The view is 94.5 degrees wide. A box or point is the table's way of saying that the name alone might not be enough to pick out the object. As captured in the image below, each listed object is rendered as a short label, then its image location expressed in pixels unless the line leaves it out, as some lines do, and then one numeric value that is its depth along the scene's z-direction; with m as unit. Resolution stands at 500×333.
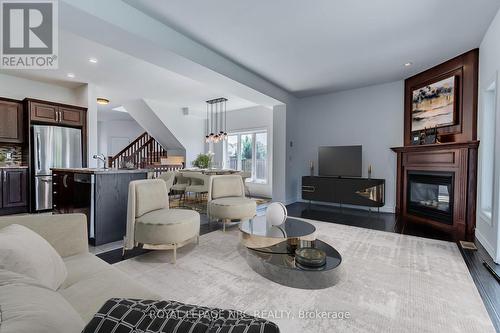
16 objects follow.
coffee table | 1.95
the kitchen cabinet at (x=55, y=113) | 4.50
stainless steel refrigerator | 4.47
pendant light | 6.52
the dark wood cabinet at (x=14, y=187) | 4.23
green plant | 6.18
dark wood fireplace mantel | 3.31
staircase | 8.76
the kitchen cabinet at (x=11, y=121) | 4.32
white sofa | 1.07
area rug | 1.54
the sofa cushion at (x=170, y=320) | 0.55
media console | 4.66
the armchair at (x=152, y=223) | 2.34
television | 5.00
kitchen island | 2.82
